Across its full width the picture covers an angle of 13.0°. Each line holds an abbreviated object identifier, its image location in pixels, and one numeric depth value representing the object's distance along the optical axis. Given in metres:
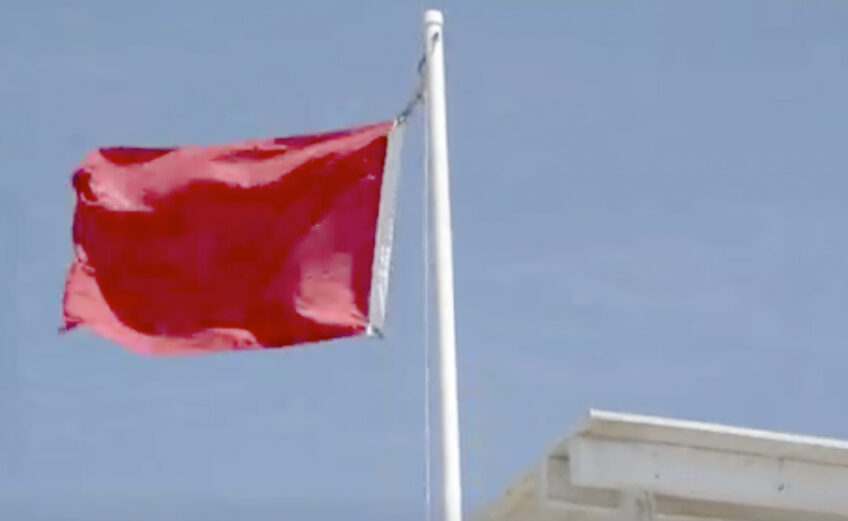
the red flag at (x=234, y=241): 17.72
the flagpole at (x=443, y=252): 15.98
